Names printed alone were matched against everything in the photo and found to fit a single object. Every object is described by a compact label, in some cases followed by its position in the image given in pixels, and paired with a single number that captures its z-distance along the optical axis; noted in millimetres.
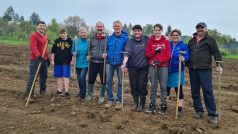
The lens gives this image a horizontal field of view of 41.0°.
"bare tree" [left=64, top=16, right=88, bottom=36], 61231
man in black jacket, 7571
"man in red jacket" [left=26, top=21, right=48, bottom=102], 9039
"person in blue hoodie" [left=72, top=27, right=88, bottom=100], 9203
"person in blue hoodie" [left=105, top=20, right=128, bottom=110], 8450
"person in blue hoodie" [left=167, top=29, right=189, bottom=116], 7855
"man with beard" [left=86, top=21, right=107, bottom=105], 8766
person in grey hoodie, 8125
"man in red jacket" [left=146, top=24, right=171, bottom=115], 7805
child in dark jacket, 9469
